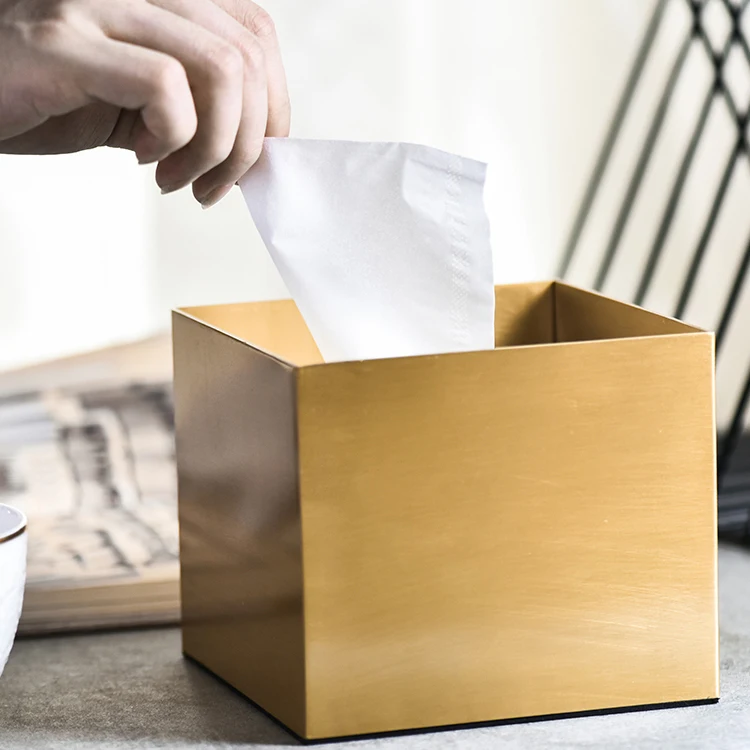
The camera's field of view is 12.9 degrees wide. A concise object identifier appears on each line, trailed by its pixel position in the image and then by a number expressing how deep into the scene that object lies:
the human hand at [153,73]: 1.04
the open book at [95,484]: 1.21
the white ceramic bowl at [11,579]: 1.10
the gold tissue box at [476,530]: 1.07
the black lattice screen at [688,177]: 1.42
